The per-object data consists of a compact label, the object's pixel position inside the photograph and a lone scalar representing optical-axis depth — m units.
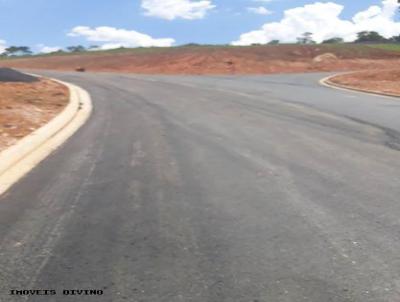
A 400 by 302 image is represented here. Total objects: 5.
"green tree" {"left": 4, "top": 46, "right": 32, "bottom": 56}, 106.88
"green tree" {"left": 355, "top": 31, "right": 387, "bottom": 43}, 98.28
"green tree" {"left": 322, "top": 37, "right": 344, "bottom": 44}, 105.16
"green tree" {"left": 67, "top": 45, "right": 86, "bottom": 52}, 93.30
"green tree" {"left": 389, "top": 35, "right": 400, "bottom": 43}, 96.57
